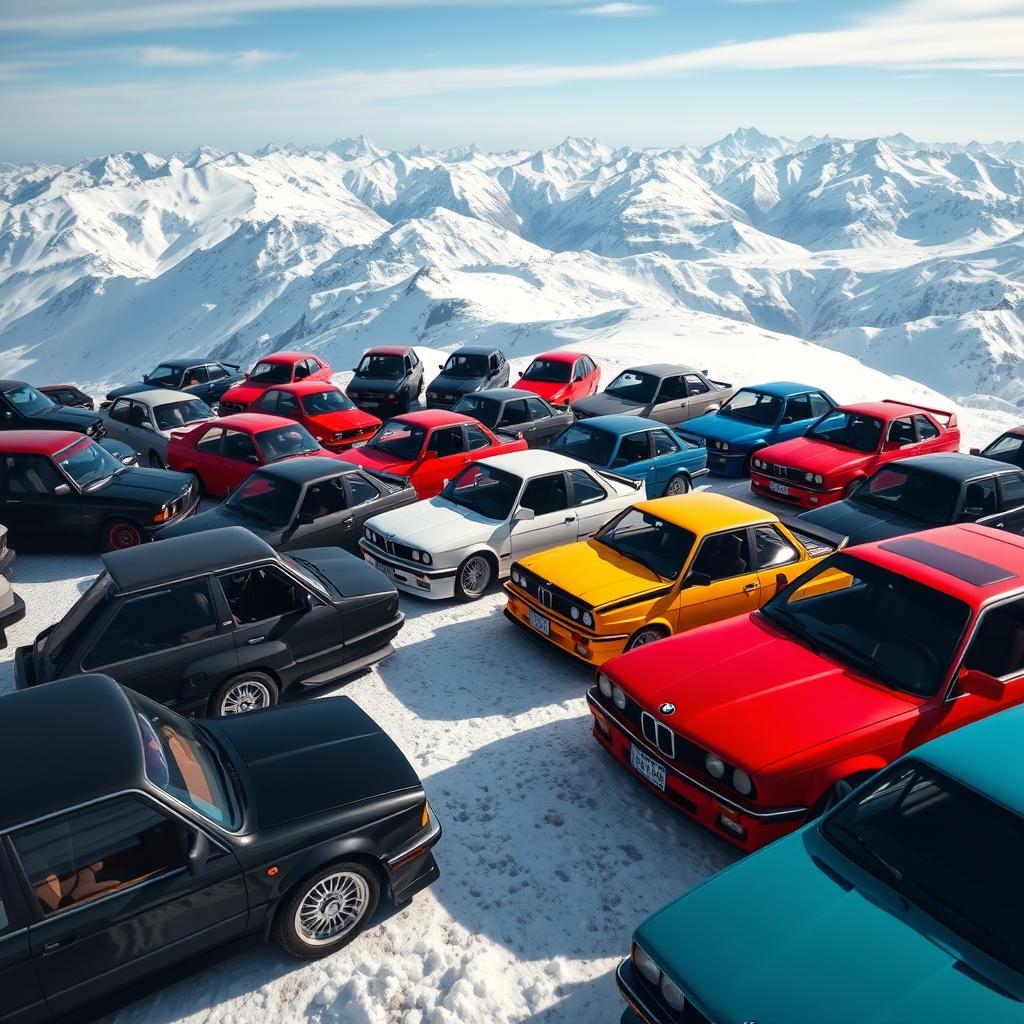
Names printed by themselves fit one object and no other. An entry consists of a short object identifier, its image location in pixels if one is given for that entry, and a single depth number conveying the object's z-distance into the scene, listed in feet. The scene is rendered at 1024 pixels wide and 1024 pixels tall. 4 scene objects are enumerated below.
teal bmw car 11.64
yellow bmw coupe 25.59
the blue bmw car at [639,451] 41.73
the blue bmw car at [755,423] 49.37
